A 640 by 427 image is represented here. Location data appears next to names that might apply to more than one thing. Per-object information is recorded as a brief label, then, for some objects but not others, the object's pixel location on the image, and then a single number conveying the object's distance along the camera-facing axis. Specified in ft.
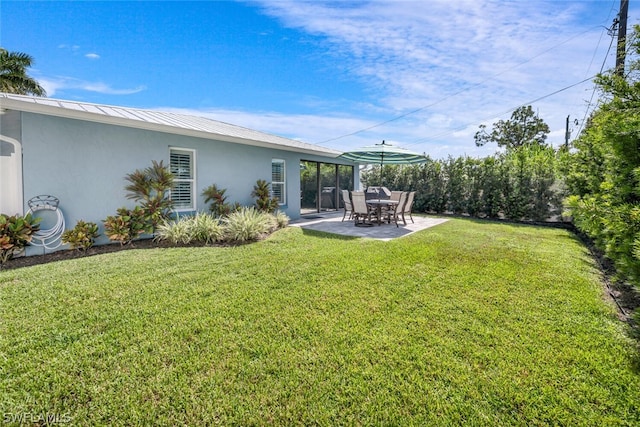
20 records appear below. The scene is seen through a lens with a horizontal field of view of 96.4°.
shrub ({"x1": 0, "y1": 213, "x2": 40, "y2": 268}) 18.17
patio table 33.77
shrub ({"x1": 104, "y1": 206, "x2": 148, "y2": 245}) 22.50
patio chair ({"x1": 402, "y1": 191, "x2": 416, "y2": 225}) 34.51
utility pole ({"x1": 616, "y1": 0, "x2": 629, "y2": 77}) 29.26
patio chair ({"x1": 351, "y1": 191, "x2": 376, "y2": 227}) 32.37
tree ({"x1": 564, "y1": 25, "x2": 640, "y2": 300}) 10.28
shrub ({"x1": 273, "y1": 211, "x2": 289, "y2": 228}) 32.48
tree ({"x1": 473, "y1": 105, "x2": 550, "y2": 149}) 115.14
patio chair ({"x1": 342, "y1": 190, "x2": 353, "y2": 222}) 35.72
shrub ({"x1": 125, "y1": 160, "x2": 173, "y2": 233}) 24.75
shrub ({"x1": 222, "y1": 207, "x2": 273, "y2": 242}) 25.13
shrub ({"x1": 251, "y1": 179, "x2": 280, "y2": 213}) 34.42
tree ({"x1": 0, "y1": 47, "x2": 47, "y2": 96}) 59.67
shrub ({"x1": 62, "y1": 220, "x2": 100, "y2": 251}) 20.74
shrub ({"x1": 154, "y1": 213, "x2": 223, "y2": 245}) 24.18
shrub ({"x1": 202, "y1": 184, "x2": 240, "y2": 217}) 30.17
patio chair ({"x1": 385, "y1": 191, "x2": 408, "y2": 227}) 32.81
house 19.65
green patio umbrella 34.91
